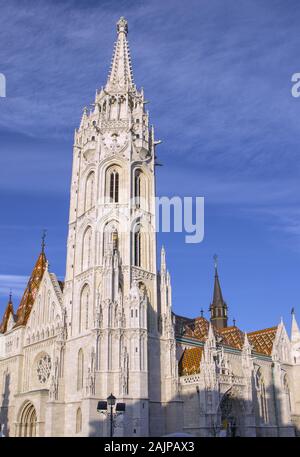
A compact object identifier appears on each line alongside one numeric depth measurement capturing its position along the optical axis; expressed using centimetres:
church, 3838
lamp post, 2469
